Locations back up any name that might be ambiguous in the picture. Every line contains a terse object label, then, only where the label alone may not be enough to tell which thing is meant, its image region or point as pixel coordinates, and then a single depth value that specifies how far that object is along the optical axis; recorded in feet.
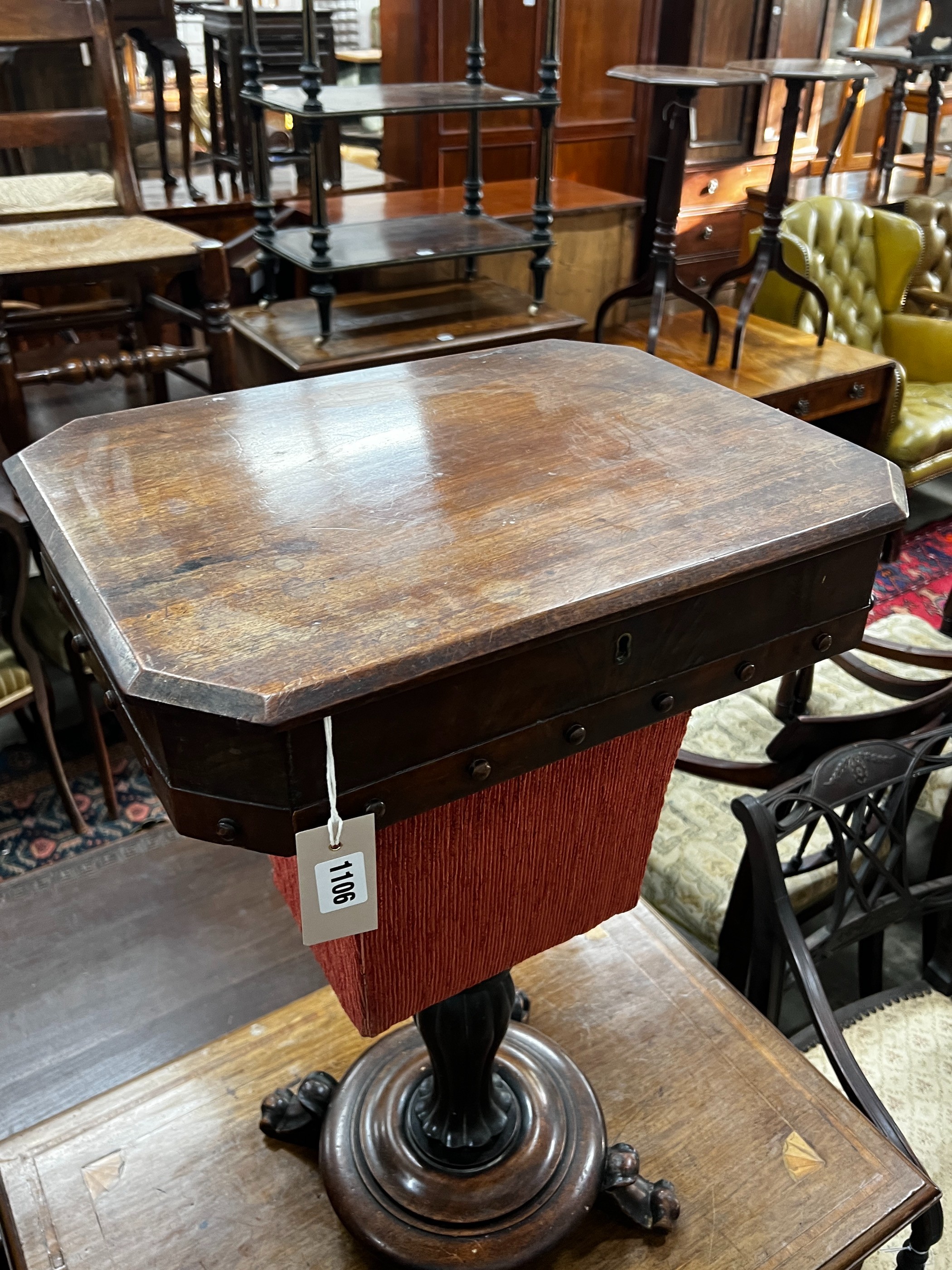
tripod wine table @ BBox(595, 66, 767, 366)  8.52
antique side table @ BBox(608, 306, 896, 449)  9.86
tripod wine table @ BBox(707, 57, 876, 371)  8.73
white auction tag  1.97
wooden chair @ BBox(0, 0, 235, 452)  6.66
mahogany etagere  7.19
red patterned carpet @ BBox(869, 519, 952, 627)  10.00
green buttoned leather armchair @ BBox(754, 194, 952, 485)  11.00
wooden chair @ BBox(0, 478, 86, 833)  5.86
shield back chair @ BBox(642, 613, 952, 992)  4.93
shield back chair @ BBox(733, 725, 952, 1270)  3.85
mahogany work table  1.86
